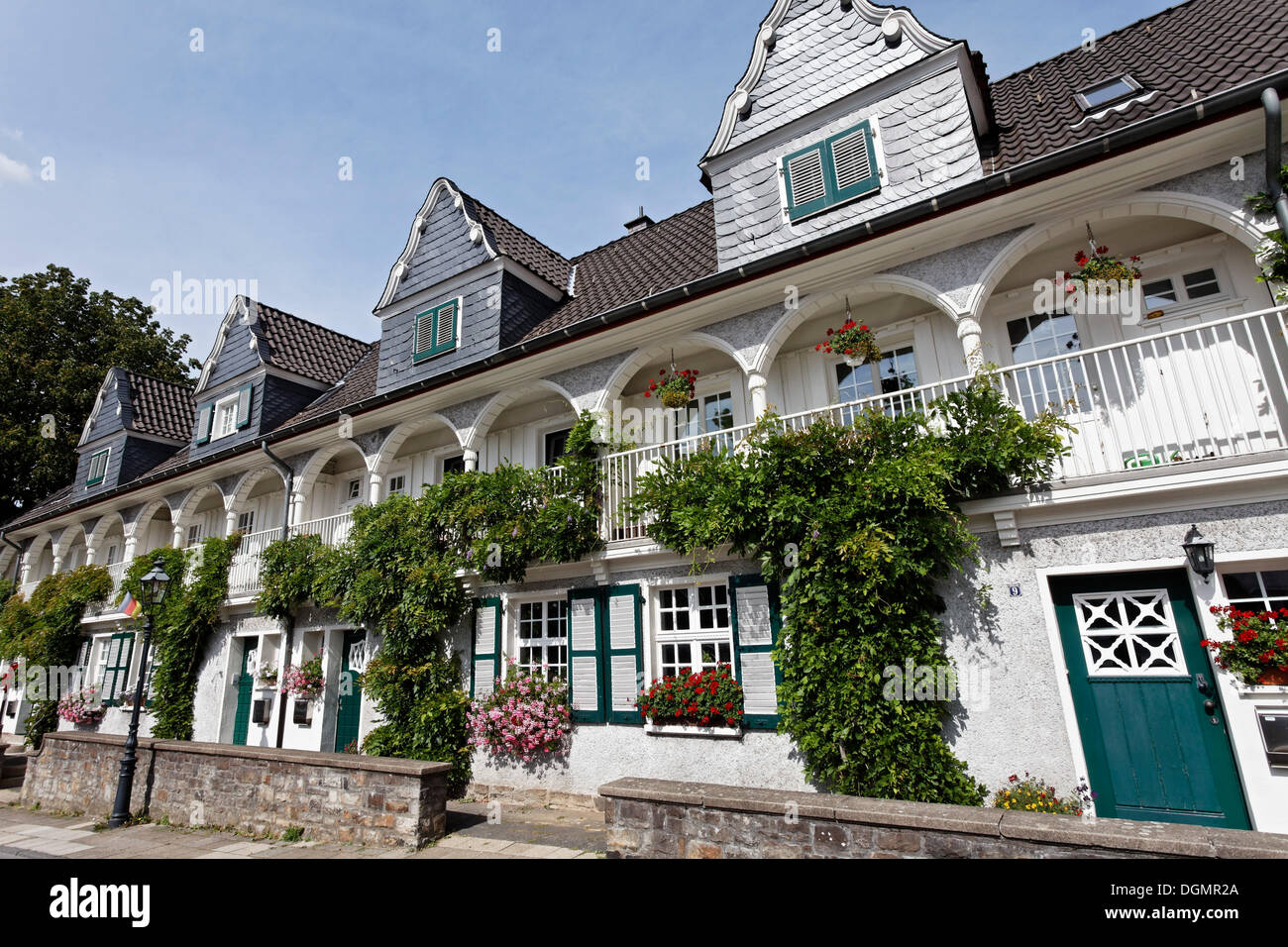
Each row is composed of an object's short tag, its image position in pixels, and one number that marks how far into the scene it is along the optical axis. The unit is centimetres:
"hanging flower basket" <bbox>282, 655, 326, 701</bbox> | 1210
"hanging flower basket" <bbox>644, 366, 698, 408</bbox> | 885
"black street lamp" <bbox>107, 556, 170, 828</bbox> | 940
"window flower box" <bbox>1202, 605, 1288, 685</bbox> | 507
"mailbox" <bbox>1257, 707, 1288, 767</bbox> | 507
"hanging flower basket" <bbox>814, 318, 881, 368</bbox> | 774
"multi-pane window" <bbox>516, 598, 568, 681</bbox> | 946
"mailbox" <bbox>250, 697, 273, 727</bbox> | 1288
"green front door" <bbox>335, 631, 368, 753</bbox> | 1191
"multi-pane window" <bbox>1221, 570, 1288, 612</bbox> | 542
